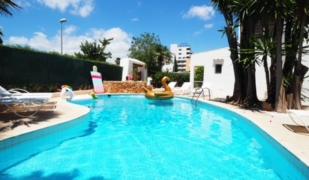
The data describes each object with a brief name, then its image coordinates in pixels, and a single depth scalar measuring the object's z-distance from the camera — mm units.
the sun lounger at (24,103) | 4396
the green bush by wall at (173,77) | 21469
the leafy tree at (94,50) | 23176
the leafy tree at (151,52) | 27309
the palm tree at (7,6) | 4322
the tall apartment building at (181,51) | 90319
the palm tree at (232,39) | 8550
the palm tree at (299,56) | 6164
